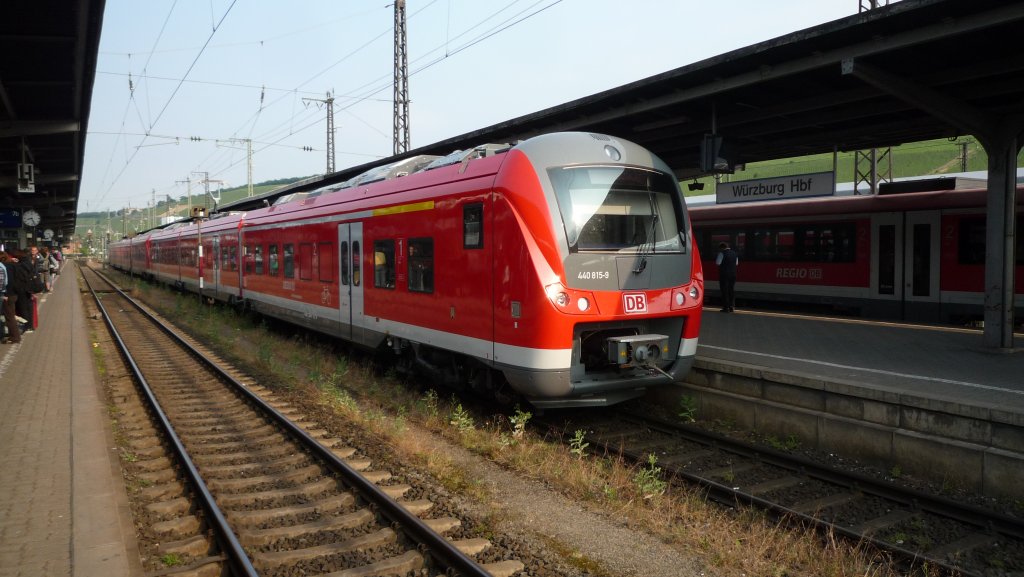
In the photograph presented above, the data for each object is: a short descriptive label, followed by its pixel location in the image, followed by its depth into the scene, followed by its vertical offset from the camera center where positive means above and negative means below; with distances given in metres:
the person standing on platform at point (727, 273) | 14.22 -0.41
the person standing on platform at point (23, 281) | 14.74 -0.51
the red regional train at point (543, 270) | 6.99 -0.18
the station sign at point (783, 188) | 10.71 +1.03
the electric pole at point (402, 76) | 20.17 +5.17
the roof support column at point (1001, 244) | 9.34 +0.10
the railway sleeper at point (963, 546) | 5.00 -2.13
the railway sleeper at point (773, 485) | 6.17 -2.07
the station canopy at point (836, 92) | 7.51 +2.25
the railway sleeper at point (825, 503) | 5.78 -2.10
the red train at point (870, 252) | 13.80 +0.00
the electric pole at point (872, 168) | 14.49 +2.20
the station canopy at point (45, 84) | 9.95 +3.33
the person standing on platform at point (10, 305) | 14.44 -1.00
